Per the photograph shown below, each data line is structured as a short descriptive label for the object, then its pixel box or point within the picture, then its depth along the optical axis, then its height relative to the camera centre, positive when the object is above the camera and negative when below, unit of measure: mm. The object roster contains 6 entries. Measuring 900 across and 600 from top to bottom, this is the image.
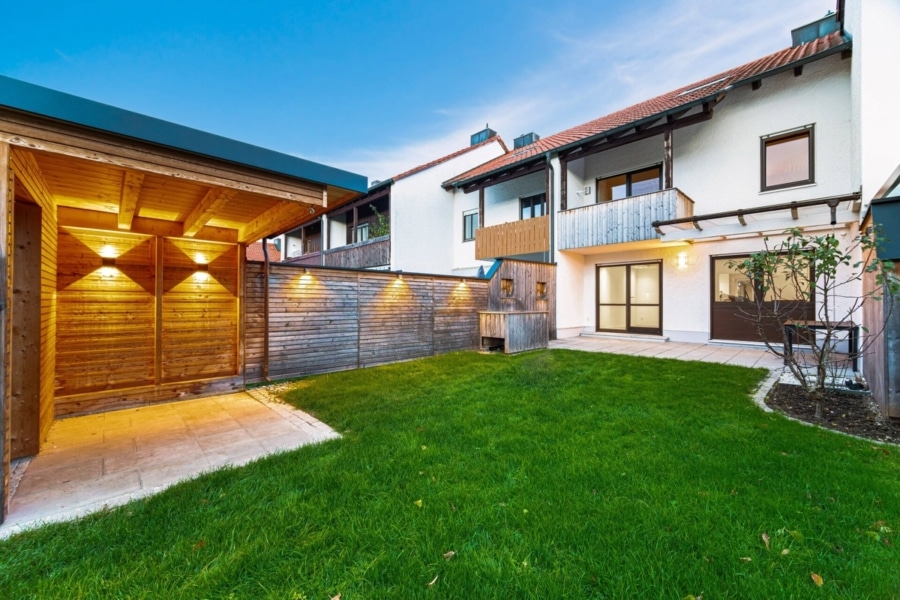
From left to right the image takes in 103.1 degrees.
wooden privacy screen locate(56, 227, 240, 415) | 4457 -182
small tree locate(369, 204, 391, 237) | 15573 +3346
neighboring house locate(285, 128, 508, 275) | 14383 +3388
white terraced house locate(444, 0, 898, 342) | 8031 +3062
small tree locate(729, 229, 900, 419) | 3846 +301
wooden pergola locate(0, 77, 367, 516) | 2377 +674
